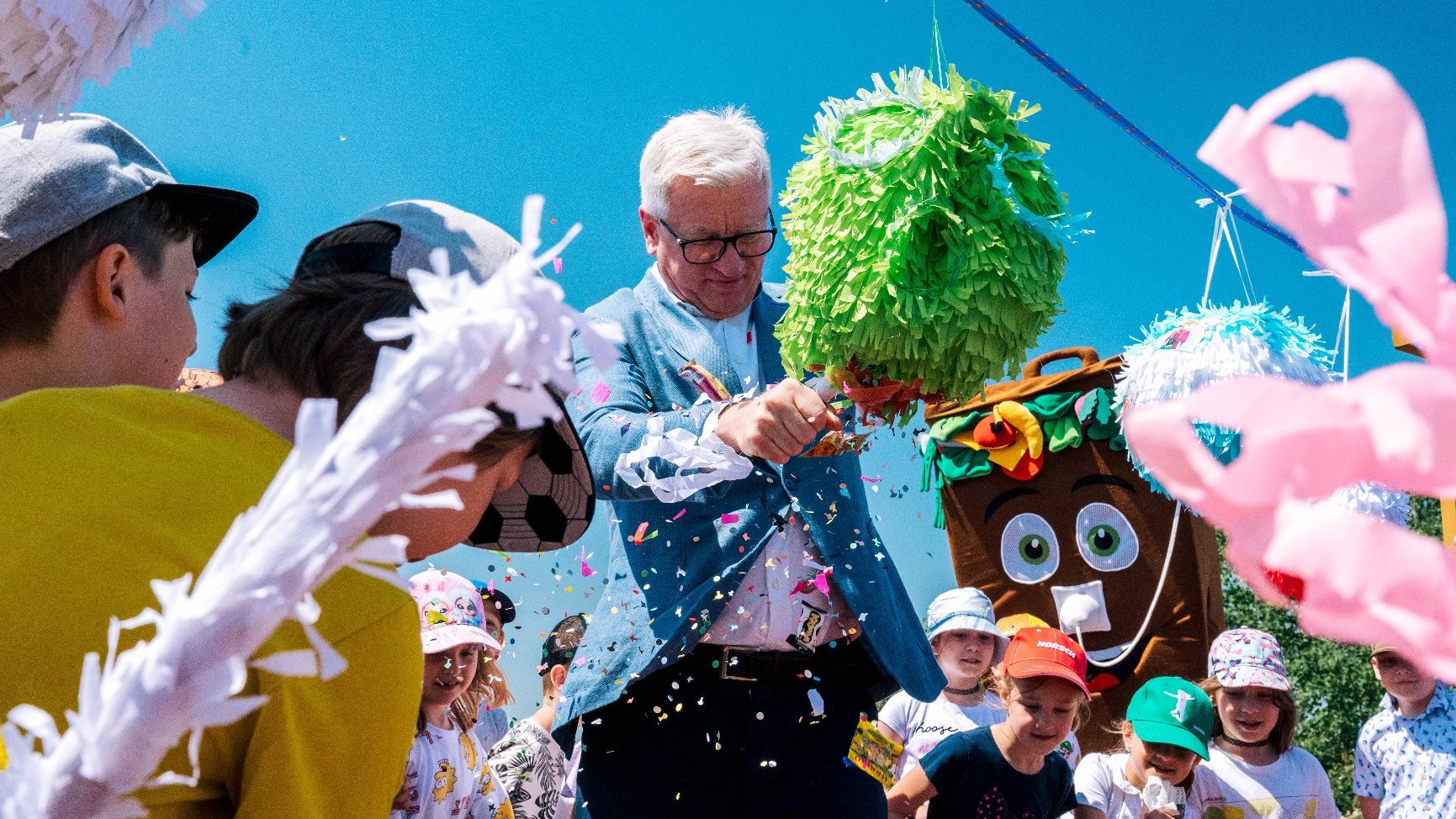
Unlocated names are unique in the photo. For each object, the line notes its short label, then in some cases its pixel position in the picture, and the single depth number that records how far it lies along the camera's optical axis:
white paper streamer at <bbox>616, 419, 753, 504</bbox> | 1.92
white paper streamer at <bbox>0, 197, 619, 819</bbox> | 0.50
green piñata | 1.68
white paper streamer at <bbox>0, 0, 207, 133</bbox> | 1.10
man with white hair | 1.97
